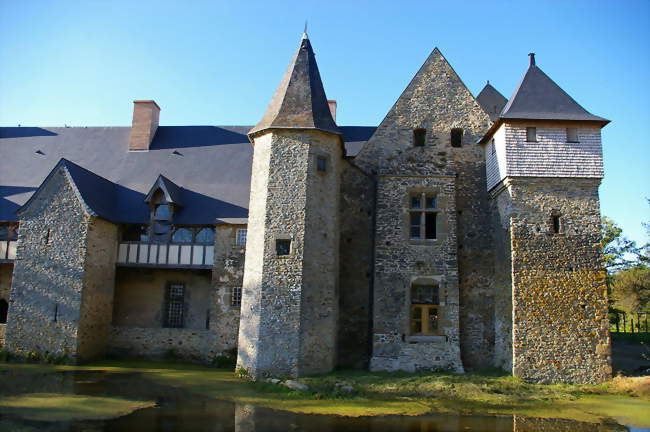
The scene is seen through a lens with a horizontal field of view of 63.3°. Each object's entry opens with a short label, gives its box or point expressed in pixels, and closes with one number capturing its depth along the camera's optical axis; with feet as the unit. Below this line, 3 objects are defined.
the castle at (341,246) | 46.16
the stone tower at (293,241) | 44.83
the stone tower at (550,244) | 45.42
